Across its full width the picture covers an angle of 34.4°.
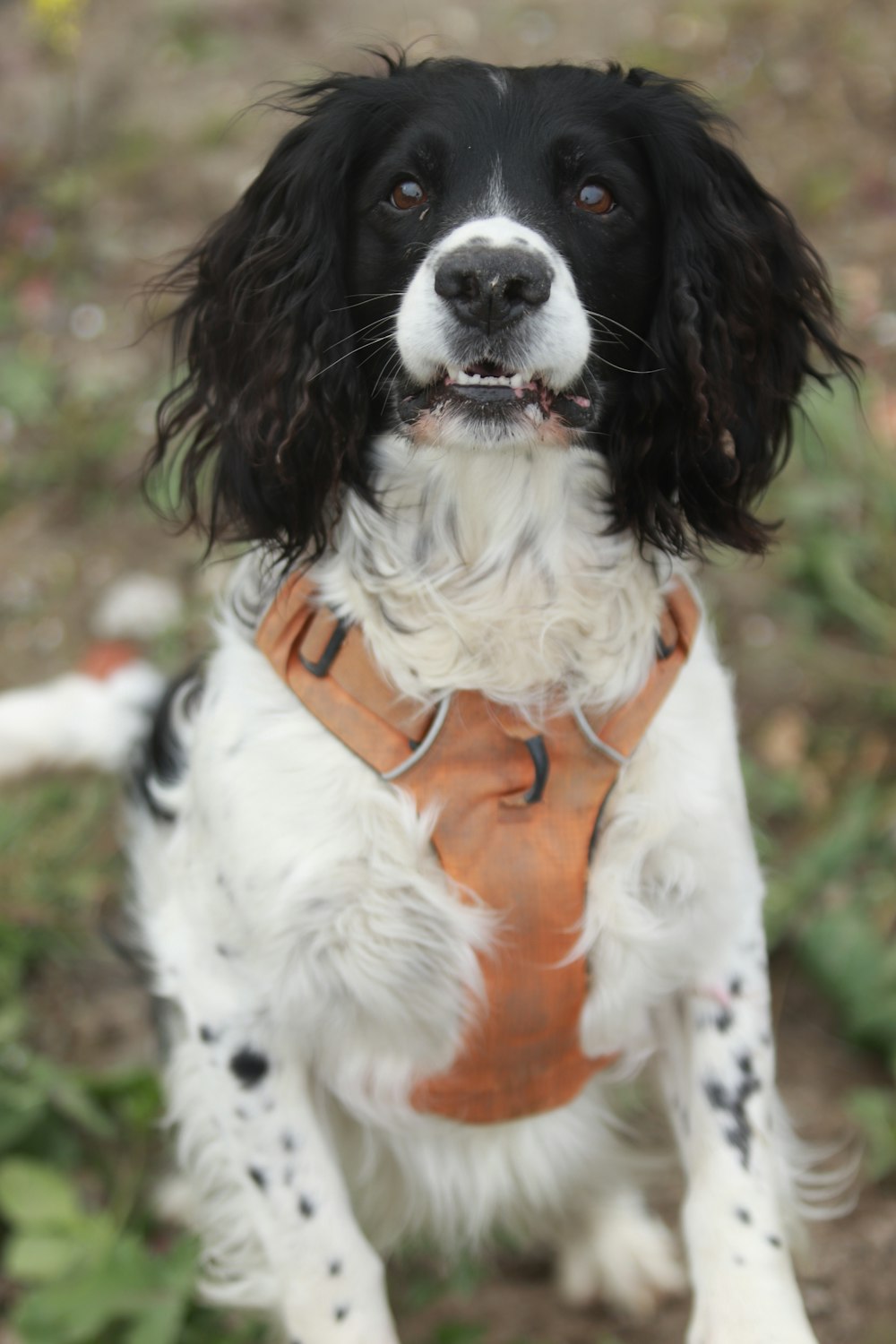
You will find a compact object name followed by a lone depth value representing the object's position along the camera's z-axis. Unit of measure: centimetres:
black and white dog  219
